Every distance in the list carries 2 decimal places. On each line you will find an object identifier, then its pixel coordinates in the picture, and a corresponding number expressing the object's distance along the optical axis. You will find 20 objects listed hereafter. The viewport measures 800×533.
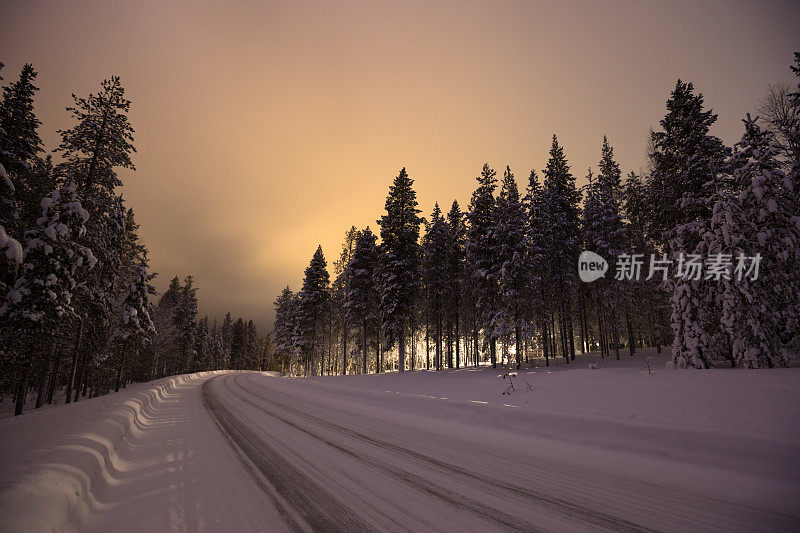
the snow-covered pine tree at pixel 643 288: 28.91
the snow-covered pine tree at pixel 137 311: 25.25
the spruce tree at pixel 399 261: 27.53
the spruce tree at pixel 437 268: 30.56
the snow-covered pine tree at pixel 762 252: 13.91
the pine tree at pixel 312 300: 42.19
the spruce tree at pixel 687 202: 15.41
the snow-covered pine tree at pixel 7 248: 8.76
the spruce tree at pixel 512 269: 24.98
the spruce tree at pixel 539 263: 27.20
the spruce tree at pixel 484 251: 26.51
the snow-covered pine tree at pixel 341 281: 43.66
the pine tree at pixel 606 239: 27.89
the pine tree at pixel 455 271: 31.78
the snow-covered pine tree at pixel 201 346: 59.44
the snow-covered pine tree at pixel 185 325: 52.06
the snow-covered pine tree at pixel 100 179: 16.28
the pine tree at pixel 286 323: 49.42
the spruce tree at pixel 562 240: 28.34
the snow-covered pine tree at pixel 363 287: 31.77
